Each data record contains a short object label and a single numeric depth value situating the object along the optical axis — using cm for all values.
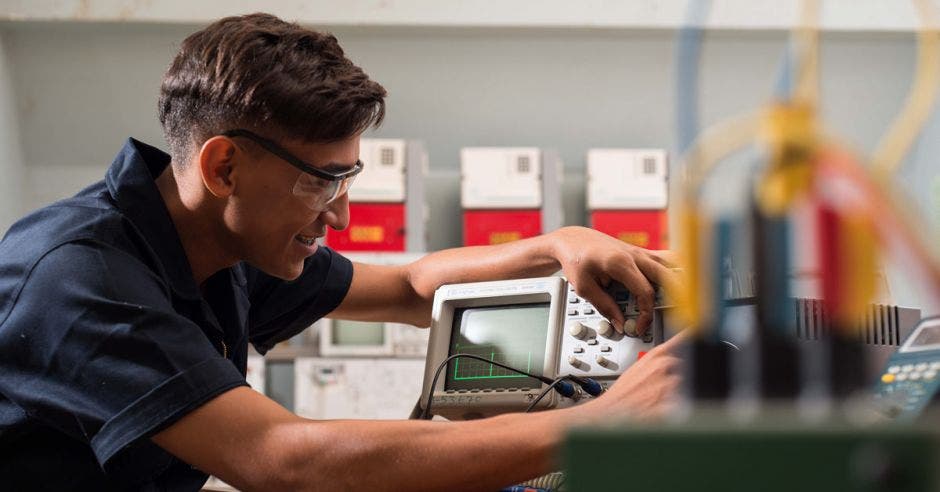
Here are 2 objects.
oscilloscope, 168
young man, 123
